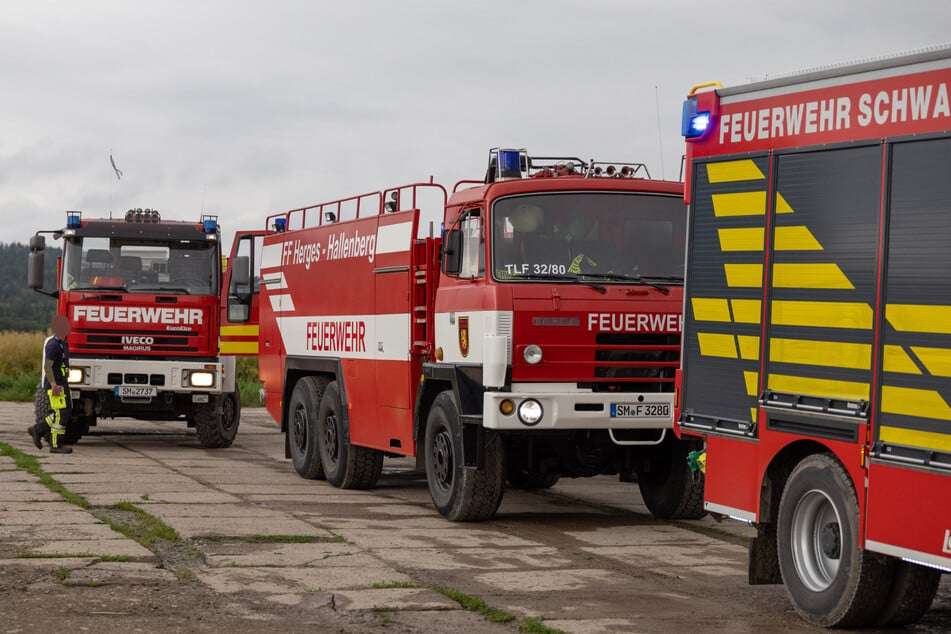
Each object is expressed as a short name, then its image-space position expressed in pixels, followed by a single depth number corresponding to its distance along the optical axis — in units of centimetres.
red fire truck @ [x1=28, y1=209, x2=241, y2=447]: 1992
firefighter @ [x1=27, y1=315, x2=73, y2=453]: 1825
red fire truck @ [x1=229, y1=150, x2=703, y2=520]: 1155
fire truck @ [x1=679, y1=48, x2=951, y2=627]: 722
